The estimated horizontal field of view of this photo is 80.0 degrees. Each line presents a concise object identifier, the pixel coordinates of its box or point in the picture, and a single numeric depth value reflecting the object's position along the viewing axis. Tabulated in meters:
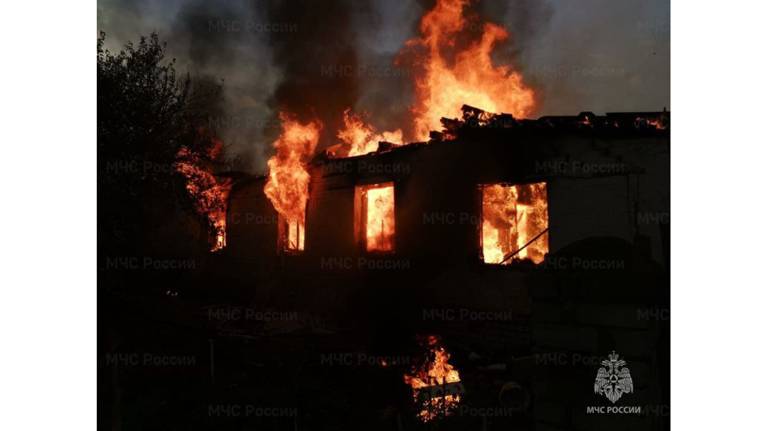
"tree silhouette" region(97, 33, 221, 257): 9.95
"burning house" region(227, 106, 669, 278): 8.71
